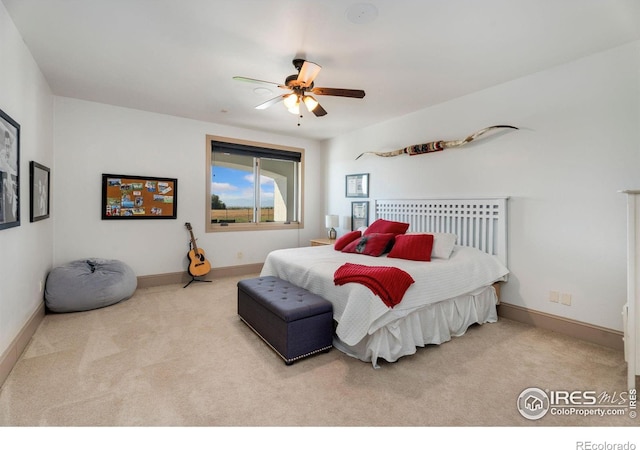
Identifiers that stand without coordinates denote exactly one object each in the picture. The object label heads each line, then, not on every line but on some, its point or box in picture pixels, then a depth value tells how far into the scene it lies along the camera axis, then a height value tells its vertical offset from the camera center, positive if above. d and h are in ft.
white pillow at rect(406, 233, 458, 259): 10.31 -0.67
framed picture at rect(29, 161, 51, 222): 8.98 +1.08
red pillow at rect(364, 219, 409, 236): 12.52 -0.07
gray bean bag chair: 10.61 -2.31
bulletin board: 13.33 +1.28
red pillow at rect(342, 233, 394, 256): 11.23 -0.74
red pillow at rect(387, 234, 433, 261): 10.21 -0.77
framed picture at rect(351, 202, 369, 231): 16.20 +0.59
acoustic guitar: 14.87 -1.87
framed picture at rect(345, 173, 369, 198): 16.25 +2.29
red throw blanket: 7.27 -1.38
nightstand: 16.31 -0.93
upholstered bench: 7.25 -2.47
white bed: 7.28 -1.70
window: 16.47 +2.39
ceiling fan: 8.14 +4.03
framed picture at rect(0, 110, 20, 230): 6.68 +1.24
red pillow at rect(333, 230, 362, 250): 12.56 -0.59
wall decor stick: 10.90 +3.39
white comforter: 7.19 -1.62
